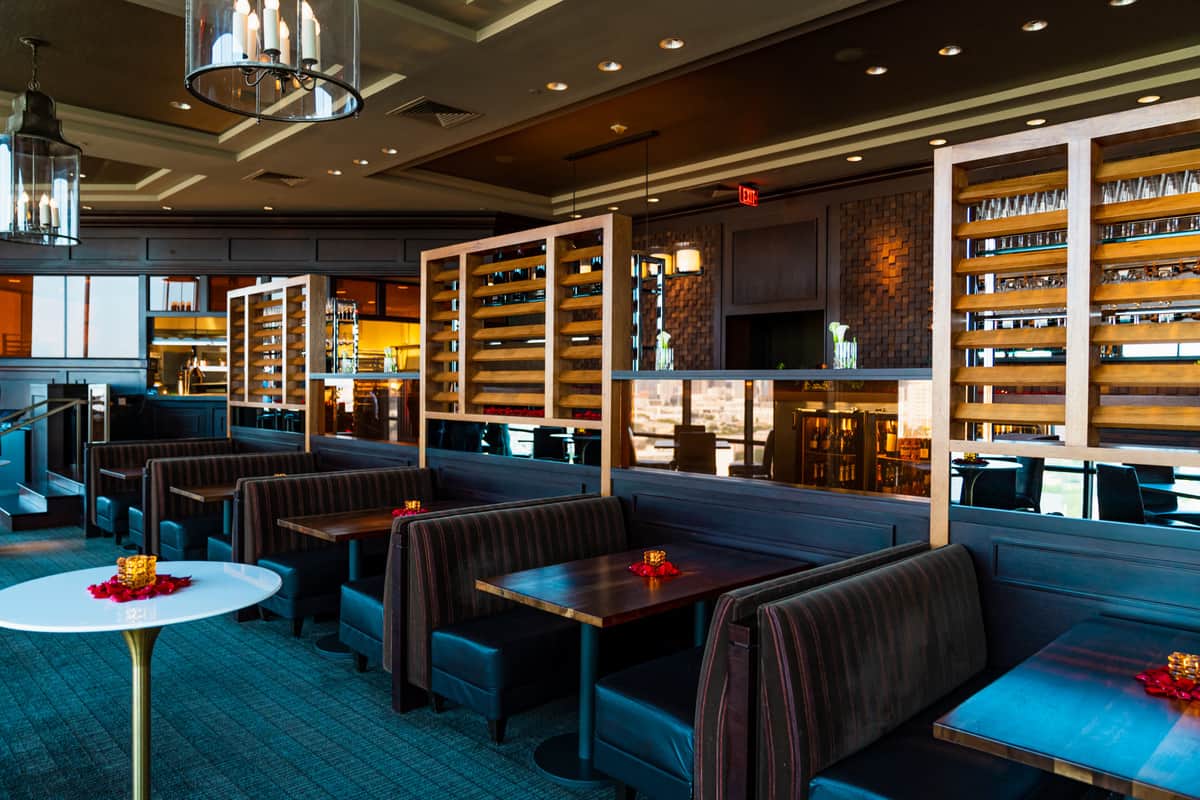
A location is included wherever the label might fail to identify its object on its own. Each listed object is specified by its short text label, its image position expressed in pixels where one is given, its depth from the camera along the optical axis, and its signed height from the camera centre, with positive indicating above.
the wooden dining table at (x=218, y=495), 4.84 -0.65
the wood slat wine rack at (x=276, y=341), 6.50 +0.45
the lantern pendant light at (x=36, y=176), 3.85 +1.05
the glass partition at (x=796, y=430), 3.05 -0.14
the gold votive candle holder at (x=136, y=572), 2.48 -0.58
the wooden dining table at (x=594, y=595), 2.56 -0.67
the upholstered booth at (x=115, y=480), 6.57 -0.74
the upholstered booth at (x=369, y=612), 3.37 -1.01
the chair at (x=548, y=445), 4.45 -0.29
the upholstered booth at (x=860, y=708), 1.95 -0.83
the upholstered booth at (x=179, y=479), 5.53 -0.62
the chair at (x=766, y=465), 3.40 -0.29
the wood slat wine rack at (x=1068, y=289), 2.47 +0.37
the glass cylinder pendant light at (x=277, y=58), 2.26 +1.00
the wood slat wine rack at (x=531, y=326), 4.14 +0.40
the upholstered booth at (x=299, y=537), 4.27 -0.83
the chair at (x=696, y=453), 3.66 -0.27
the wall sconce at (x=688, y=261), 7.49 +1.28
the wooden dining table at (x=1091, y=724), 1.46 -0.67
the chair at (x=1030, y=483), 2.74 -0.29
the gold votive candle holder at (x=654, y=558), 2.96 -0.61
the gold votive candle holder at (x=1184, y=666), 1.82 -0.62
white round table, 2.18 -0.64
